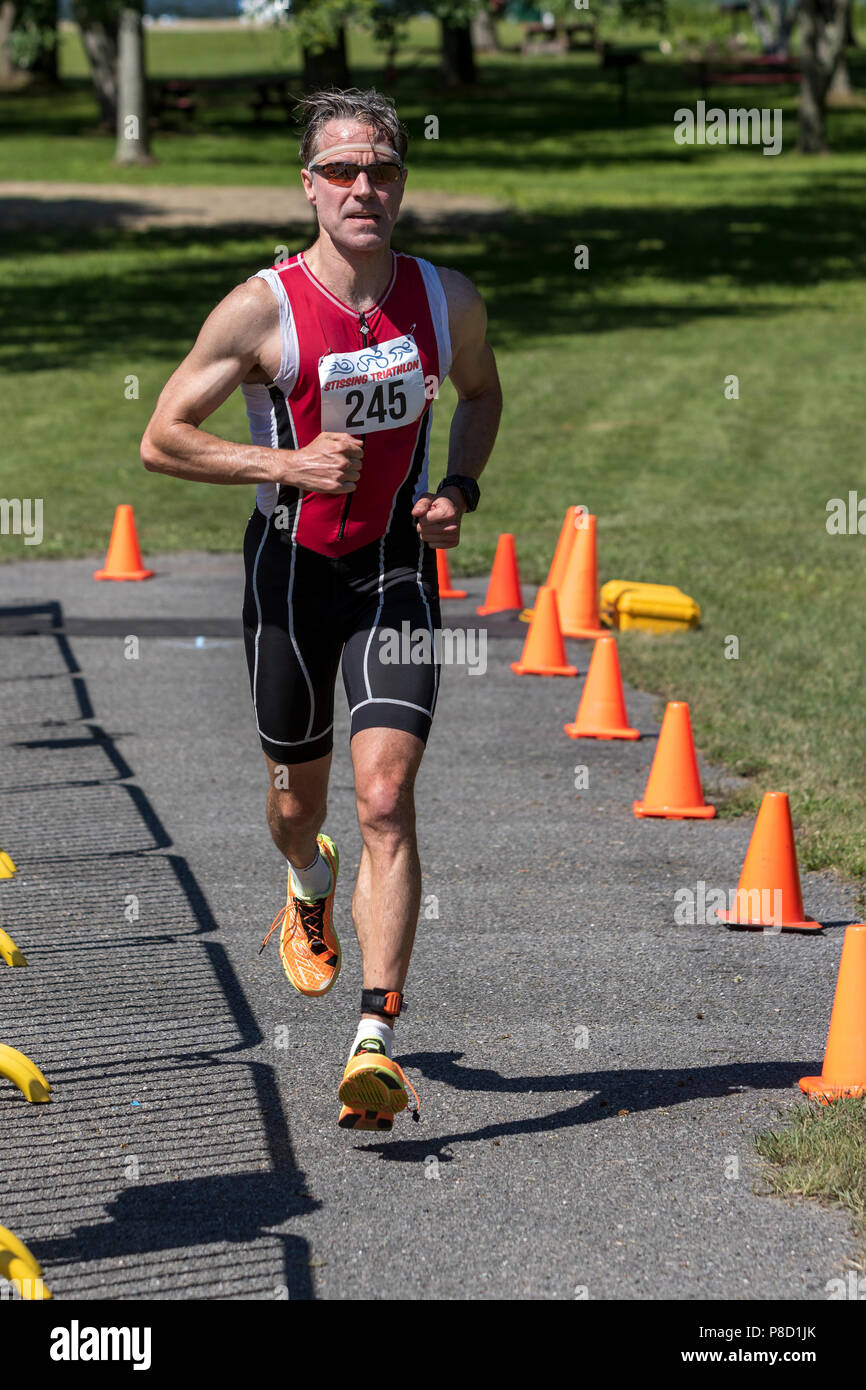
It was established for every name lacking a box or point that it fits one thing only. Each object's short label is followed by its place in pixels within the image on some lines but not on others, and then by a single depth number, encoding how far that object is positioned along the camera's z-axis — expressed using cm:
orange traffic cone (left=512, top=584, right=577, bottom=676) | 1066
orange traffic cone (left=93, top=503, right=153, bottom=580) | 1318
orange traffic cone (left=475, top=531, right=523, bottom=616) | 1206
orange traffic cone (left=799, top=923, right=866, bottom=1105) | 514
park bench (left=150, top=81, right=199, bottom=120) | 5197
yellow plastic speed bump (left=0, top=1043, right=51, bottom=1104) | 500
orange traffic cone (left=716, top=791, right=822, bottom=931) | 666
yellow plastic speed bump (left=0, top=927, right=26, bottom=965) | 577
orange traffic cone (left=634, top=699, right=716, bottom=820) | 791
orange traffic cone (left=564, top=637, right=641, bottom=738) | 925
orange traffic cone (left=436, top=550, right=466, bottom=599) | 1251
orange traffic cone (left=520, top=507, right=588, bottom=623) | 1225
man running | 496
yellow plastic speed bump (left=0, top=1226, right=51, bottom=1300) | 397
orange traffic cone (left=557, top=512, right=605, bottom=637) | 1160
